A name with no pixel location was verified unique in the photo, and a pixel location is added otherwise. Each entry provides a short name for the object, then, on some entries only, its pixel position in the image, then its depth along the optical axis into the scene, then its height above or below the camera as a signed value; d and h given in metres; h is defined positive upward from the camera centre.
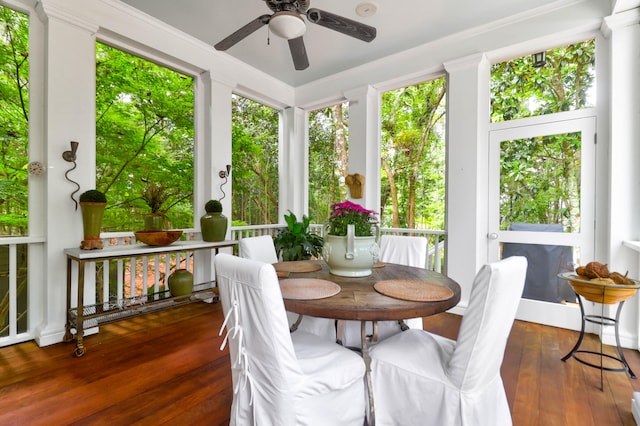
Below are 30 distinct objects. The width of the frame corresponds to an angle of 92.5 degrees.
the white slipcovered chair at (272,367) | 1.11 -0.64
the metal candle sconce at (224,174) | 3.68 +0.45
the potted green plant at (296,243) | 3.98 -0.41
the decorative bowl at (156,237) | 2.72 -0.23
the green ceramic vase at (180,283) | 2.95 -0.70
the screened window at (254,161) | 4.21 +0.74
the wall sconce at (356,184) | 4.03 +0.37
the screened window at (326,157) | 4.67 +0.86
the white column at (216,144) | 3.63 +0.83
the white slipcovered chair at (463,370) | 1.14 -0.66
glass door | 2.77 +0.10
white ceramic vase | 1.66 -0.23
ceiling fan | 1.92 +1.25
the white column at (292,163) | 4.84 +0.78
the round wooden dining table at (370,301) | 1.22 -0.38
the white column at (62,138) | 2.46 +0.61
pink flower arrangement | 1.69 -0.04
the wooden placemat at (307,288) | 1.37 -0.37
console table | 2.32 -0.80
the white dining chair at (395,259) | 1.99 -0.37
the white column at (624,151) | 2.46 +0.51
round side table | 1.91 -0.51
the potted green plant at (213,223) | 3.31 -0.12
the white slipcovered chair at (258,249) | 2.24 -0.28
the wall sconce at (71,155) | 2.50 +0.46
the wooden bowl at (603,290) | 1.90 -0.49
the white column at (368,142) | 4.05 +0.94
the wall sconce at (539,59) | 3.04 +1.54
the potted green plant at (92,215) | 2.51 -0.03
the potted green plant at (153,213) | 2.85 -0.01
